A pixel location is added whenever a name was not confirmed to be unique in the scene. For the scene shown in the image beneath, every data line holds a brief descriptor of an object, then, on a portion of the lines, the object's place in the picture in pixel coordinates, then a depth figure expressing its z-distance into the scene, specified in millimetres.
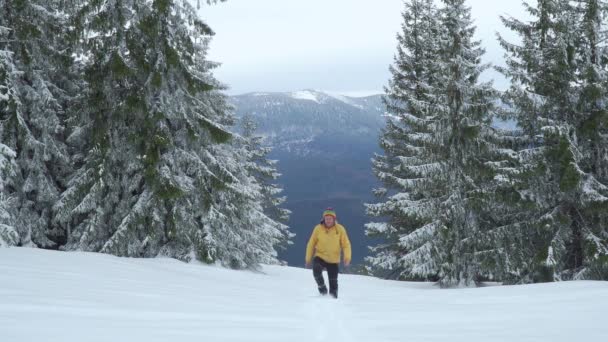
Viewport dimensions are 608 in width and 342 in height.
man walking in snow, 9625
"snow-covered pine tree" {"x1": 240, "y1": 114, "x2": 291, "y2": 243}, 35688
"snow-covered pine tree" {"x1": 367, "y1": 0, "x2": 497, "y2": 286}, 18016
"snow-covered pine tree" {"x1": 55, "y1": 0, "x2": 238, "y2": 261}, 13320
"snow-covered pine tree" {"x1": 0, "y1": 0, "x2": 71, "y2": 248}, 13969
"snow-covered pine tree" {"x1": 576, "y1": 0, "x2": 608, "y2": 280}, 15008
